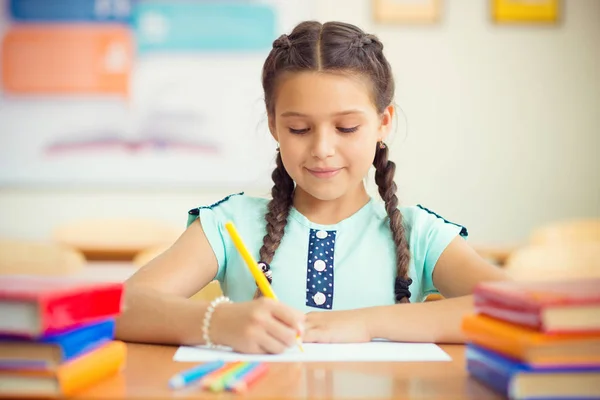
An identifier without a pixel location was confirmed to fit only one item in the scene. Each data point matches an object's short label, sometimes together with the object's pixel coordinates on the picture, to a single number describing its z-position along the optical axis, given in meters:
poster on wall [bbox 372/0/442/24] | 3.59
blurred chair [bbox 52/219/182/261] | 3.42
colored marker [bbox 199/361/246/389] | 0.72
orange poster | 3.64
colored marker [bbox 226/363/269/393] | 0.71
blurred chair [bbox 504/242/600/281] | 2.57
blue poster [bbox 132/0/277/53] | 3.63
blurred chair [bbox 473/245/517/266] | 3.04
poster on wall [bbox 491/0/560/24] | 3.59
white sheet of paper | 0.89
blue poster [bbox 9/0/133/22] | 3.64
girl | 1.29
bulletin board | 3.63
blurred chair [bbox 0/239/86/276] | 2.60
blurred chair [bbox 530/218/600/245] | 3.42
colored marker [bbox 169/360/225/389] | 0.73
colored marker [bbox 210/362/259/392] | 0.71
